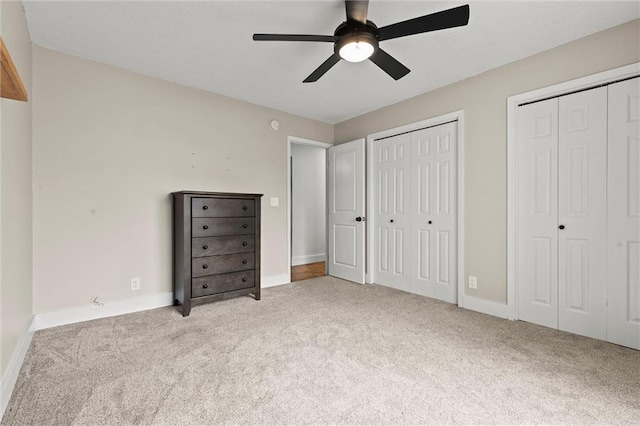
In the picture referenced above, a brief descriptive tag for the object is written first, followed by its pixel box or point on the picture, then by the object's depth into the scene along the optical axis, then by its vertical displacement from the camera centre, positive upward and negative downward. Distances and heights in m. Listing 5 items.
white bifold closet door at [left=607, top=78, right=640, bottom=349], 2.18 -0.01
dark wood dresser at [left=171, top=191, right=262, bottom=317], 2.92 -0.36
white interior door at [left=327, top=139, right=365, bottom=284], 4.23 +0.03
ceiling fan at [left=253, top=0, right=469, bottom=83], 1.73 +1.11
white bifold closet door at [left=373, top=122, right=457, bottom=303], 3.33 +0.02
